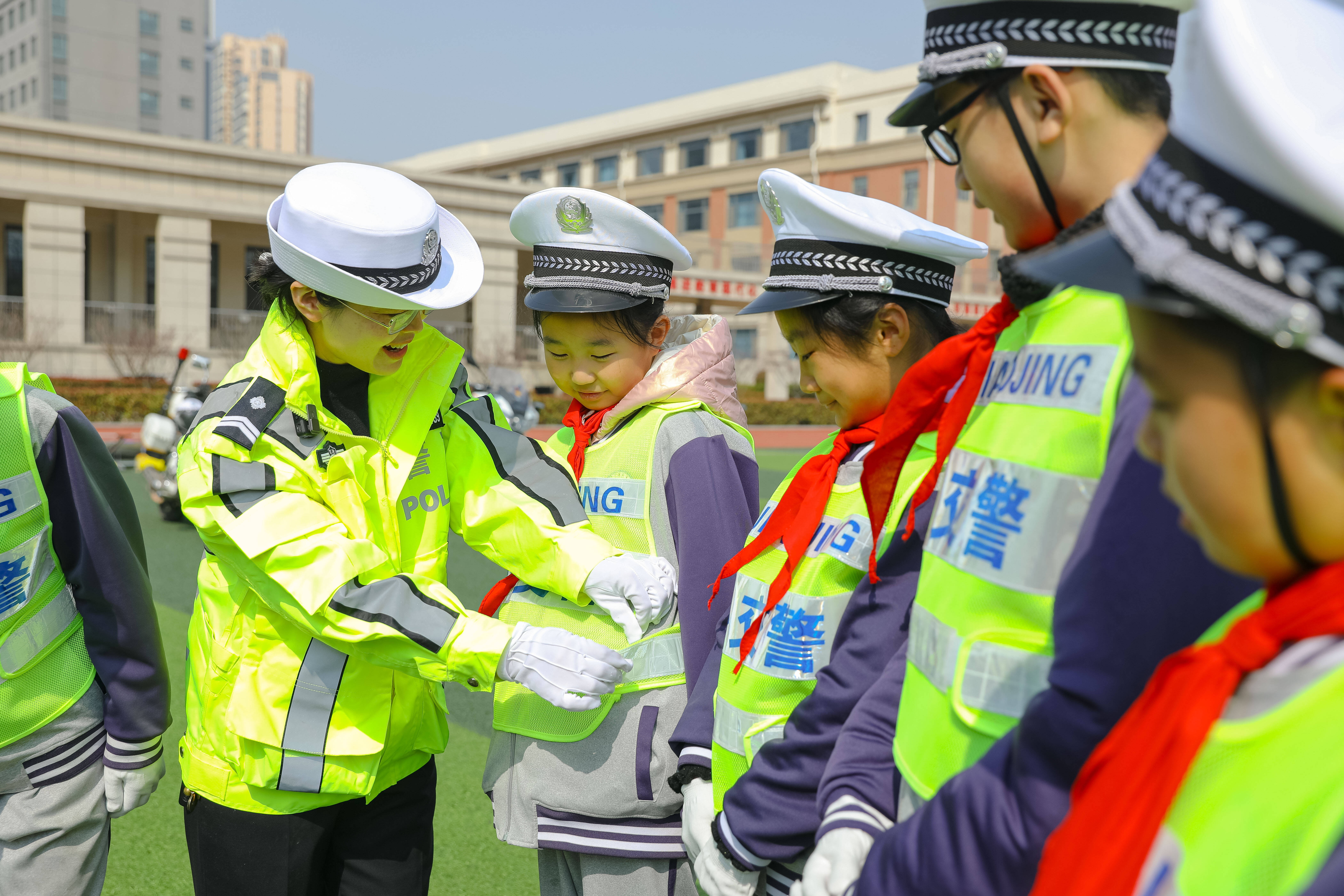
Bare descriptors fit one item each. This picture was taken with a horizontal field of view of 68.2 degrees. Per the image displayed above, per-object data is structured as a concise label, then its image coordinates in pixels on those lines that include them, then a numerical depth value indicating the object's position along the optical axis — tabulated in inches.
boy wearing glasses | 39.4
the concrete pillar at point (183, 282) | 912.9
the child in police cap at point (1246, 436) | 29.3
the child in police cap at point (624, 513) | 91.5
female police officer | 80.1
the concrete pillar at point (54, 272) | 869.8
